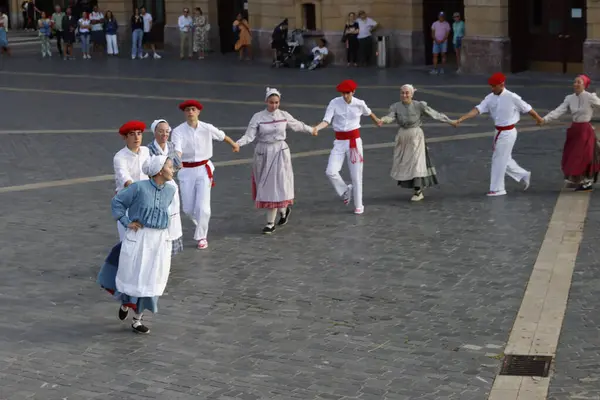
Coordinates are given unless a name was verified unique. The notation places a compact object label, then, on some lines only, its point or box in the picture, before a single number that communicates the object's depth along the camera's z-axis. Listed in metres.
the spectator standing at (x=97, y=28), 42.16
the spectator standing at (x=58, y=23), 41.28
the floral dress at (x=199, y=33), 40.19
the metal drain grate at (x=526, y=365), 9.94
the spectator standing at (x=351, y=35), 34.69
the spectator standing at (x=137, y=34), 40.28
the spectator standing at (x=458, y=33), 32.91
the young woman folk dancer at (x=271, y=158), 15.19
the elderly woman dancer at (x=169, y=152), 12.81
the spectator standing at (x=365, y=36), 34.69
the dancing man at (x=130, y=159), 12.50
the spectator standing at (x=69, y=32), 41.03
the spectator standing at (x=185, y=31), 40.12
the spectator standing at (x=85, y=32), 41.84
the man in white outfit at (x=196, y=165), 14.42
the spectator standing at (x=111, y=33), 41.75
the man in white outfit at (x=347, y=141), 16.06
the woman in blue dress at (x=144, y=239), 11.20
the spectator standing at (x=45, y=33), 41.70
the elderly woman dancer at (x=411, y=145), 16.66
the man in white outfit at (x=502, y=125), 16.92
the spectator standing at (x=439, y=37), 32.78
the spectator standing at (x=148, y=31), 40.81
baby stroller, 35.94
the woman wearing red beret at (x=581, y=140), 16.84
